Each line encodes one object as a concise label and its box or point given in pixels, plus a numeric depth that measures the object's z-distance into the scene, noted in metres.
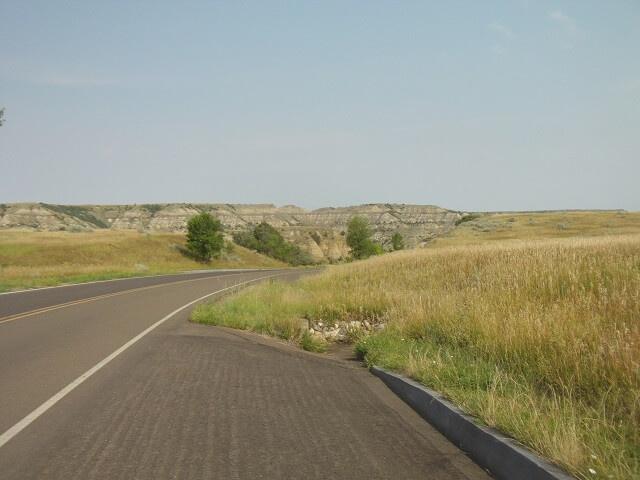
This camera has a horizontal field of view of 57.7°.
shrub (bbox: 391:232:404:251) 98.26
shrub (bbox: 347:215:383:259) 82.75
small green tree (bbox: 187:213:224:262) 66.88
